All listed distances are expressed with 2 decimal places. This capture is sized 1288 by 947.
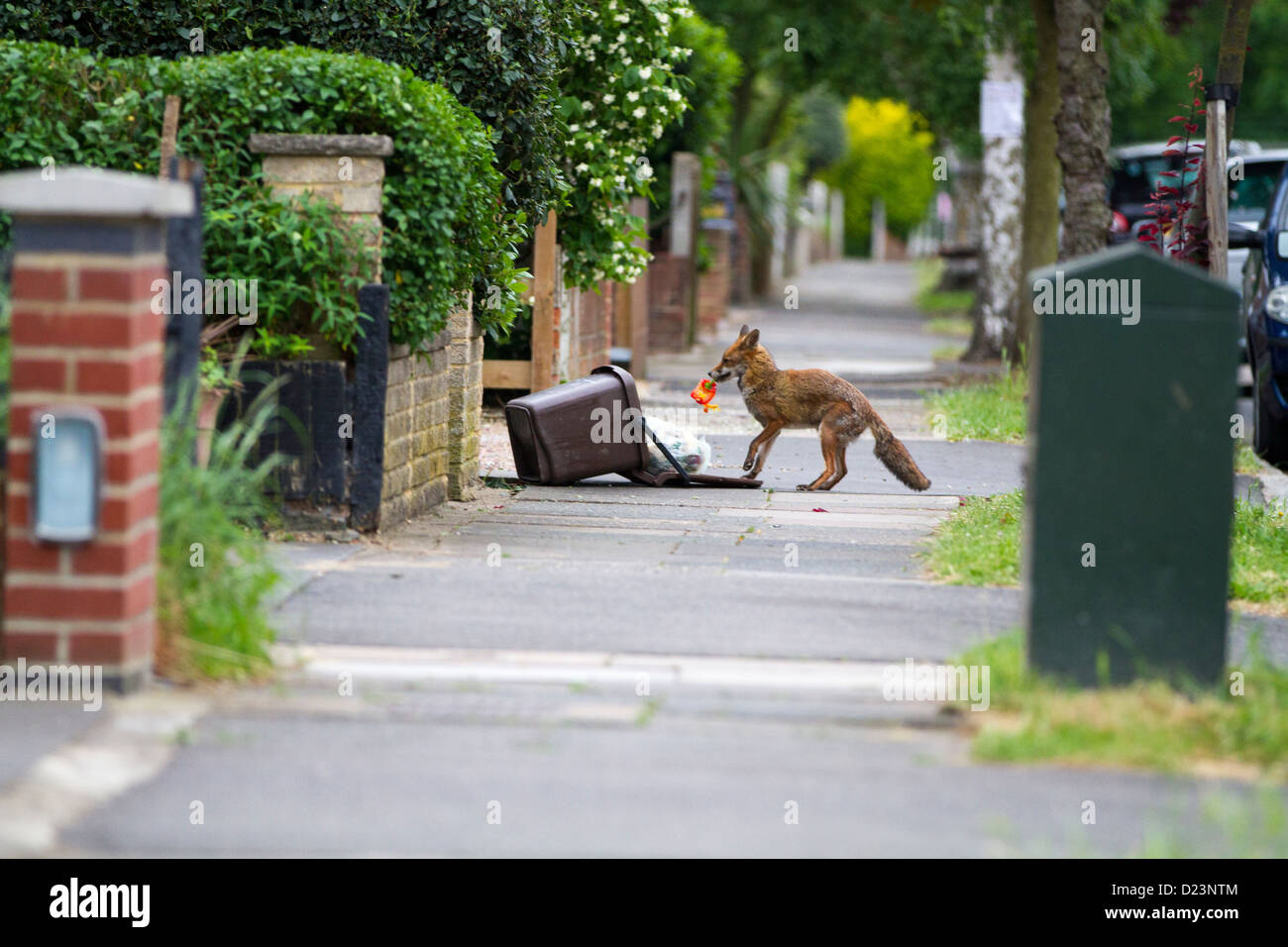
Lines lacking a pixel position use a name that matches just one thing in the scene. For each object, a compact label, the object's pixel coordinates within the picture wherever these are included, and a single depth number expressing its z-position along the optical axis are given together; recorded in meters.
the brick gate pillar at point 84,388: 4.74
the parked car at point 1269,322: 11.72
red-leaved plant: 9.74
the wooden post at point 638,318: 15.99
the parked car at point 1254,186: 16.36
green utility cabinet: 4.83
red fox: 9.84
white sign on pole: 18.23
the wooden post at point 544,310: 12.72
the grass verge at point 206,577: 5.05
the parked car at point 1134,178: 20.34
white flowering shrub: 12.87
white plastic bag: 10.11
